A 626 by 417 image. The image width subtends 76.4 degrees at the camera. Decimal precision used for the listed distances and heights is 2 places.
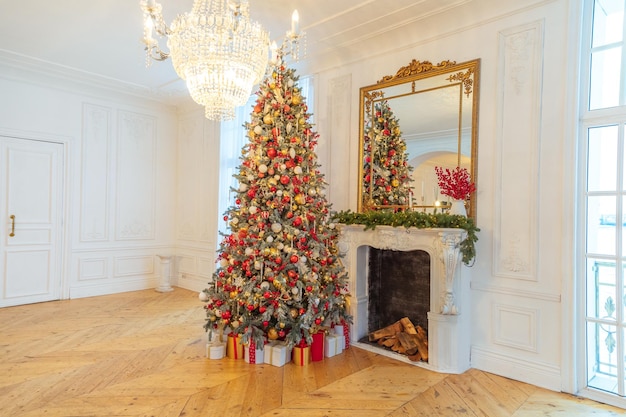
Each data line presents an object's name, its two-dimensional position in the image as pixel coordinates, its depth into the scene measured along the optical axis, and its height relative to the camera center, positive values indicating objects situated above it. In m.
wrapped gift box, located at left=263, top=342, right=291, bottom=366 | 3.47 -1.28
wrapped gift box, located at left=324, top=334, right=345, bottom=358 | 3.78 -1.30
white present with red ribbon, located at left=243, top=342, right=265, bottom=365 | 3.50 -1.29
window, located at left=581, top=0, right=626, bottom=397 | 2.93 +0.15
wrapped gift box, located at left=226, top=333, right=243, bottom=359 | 3.62 -1.27
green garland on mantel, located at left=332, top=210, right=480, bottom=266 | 3.35 -0.09
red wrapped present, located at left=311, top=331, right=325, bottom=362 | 3.64 -1.26
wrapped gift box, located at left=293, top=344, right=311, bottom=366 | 3.52 -1.30
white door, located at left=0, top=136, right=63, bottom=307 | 5.36 -0.22
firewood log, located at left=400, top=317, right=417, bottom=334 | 3.86 -1.13
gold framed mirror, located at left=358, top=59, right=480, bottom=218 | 3.59 +0.77
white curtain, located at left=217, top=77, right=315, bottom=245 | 6.14 +0.87
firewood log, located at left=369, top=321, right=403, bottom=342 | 3.98 -1.22
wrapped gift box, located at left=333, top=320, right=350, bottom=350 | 3.98 -1.22
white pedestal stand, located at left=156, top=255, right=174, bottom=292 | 6.57 -1.12
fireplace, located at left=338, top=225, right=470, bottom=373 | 3.35 -0.71
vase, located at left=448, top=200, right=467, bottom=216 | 3.43 +0.04
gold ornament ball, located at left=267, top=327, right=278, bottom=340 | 3.60 -1.13
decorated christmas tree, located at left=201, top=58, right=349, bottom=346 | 3.51 -0.28
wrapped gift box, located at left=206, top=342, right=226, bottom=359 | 3.60 -1.30
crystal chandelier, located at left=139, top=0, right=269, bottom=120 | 2.75 +1.14
